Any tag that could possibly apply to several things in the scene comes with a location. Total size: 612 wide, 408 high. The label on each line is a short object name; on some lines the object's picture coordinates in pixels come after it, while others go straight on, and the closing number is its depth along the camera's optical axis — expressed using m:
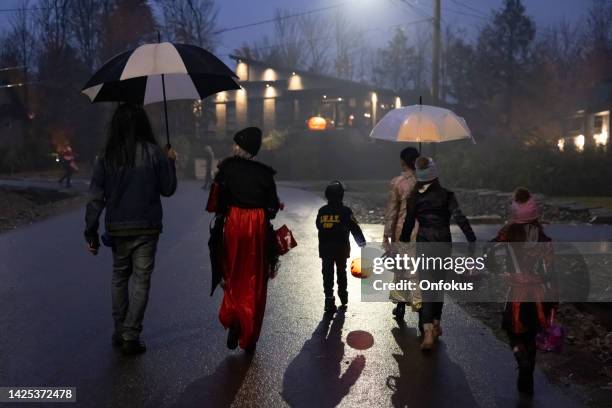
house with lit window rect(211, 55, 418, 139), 47.34
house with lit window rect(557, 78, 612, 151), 40.94
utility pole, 22.73
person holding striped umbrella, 5.66
